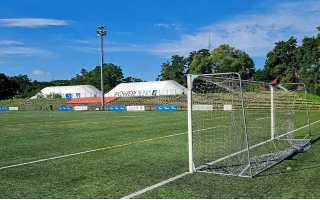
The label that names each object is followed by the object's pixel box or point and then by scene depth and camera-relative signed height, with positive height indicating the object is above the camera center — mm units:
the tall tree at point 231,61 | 62838 +8230
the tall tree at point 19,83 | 96988 +6717
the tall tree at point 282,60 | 56872 +7657
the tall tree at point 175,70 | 77909 +8208
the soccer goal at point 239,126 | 6369 -653
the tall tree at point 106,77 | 94803 +8166
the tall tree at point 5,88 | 91934 +4955
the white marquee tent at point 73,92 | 67937 +2866
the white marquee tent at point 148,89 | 56417 +2782
